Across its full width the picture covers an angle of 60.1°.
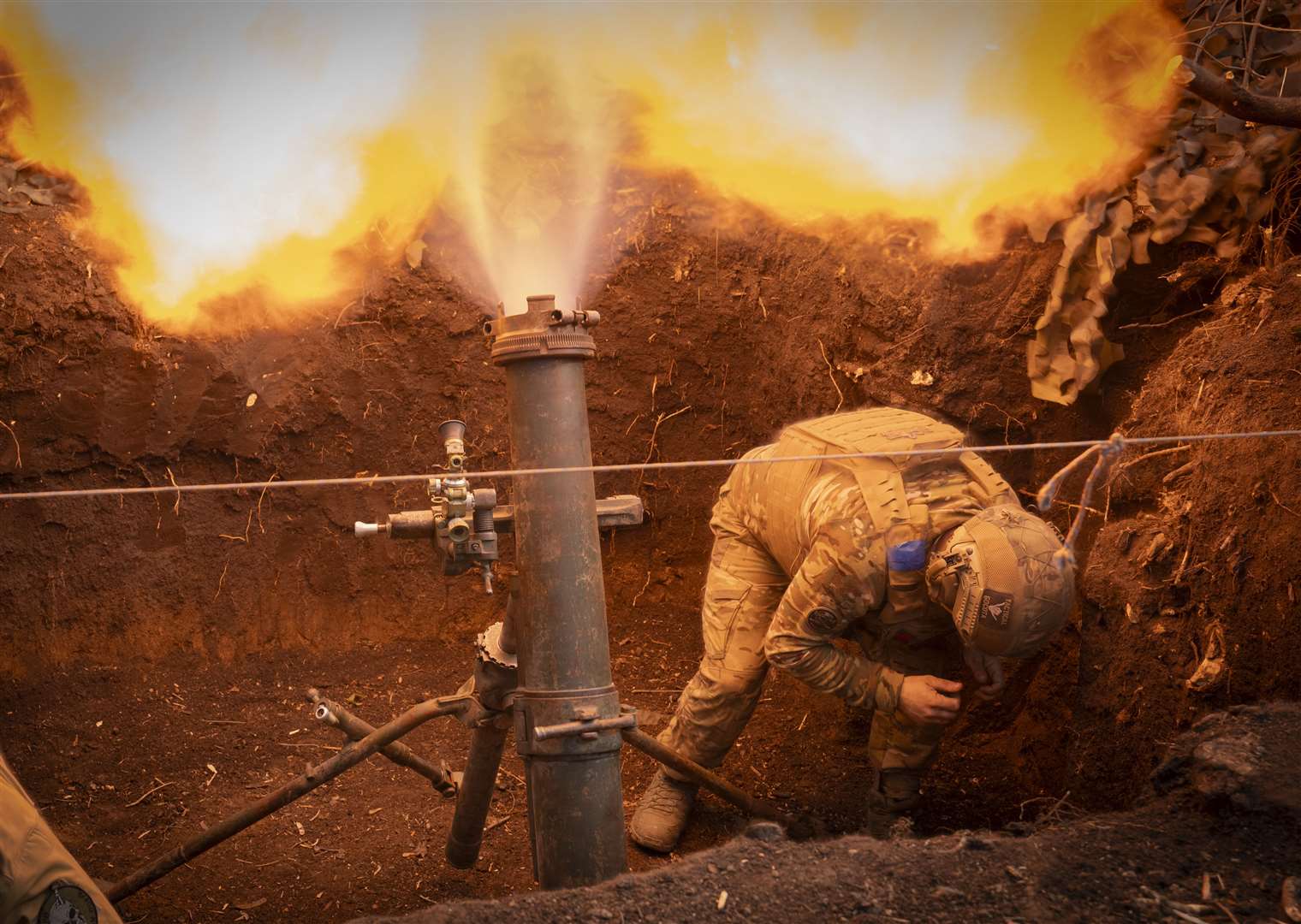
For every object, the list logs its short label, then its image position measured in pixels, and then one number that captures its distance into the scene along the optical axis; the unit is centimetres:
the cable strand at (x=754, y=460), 254
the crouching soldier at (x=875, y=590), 343
